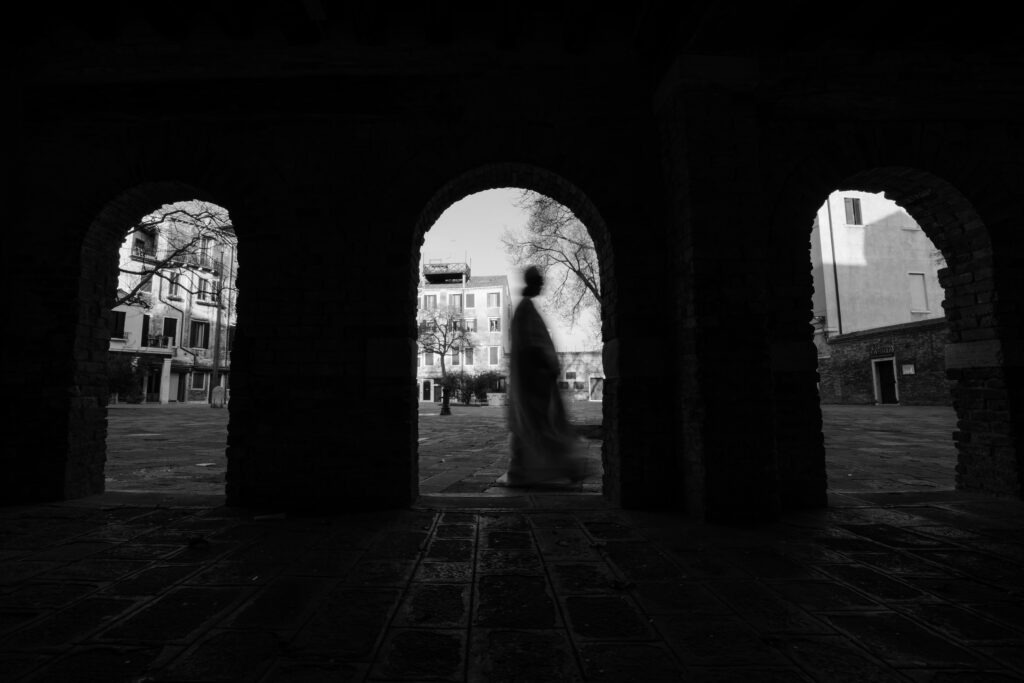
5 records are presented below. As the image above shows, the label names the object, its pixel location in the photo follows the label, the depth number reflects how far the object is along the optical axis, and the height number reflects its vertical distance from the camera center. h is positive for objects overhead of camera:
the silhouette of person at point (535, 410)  5.28 -0.22
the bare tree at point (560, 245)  15.42 +4.51
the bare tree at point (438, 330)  33.15 +4.01
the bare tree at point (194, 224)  12.03 +4.17
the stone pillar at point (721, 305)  3.83 +0.63
